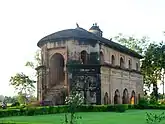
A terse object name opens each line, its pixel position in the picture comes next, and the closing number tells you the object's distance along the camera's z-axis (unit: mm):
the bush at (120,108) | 33062
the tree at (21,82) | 51750
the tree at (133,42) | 60919
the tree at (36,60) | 56250
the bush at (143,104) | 40125
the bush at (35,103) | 35975
